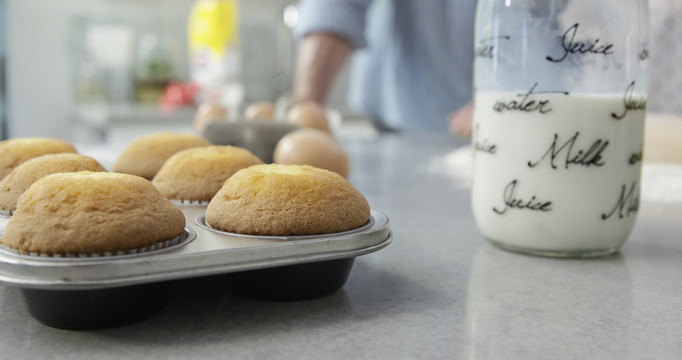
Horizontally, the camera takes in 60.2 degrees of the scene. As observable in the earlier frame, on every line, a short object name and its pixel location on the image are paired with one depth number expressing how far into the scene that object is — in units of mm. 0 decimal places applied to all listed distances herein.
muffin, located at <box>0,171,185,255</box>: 408
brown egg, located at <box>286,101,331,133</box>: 1495
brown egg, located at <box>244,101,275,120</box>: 1682
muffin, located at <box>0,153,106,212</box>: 553
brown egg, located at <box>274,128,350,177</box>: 1069
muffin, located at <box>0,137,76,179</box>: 679
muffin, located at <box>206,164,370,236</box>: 480
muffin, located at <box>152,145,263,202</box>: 642
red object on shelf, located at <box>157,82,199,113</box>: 3297
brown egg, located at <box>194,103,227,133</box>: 1693
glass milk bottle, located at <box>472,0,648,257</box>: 619
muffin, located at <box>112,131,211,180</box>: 800
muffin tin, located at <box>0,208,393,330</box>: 386
